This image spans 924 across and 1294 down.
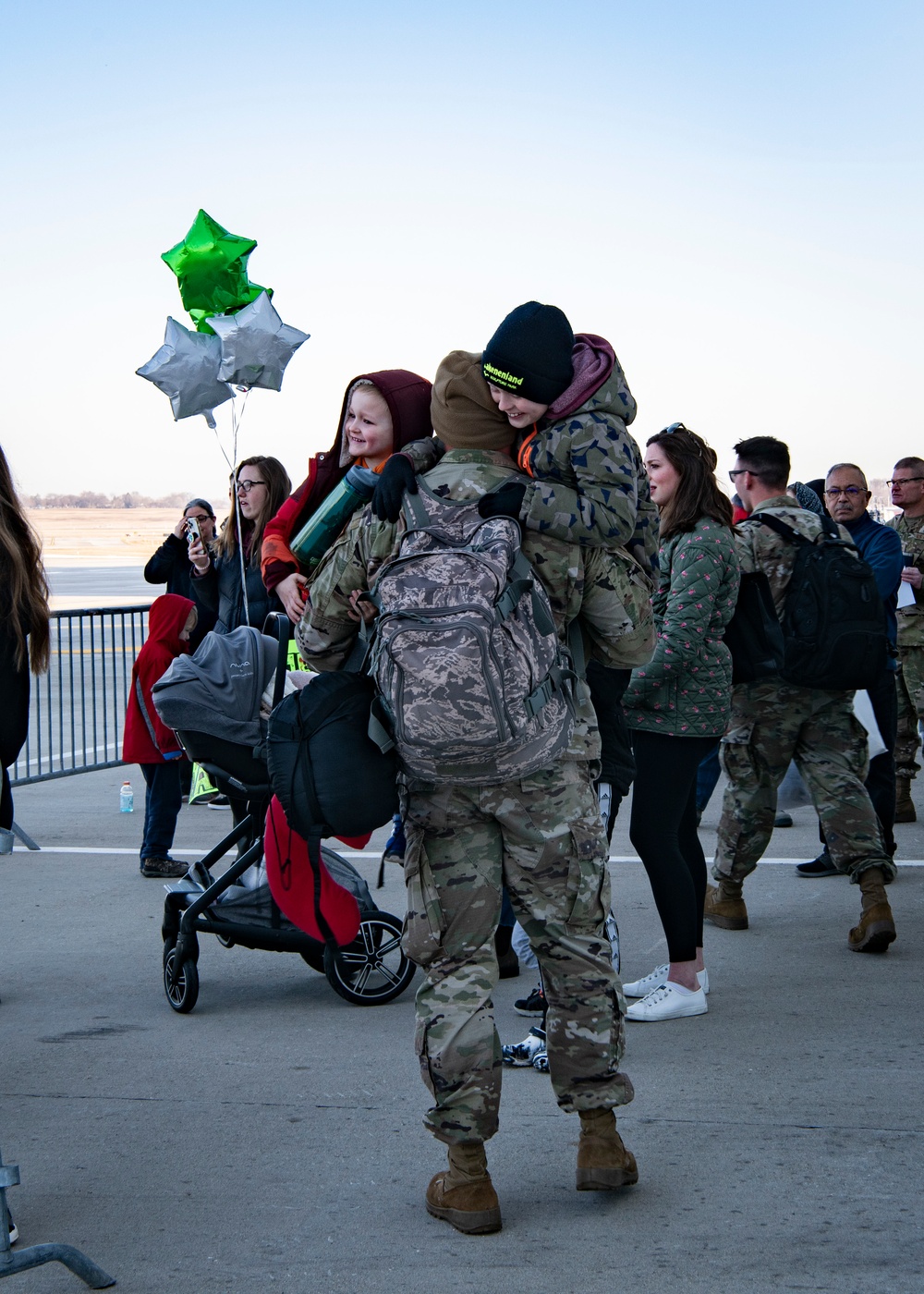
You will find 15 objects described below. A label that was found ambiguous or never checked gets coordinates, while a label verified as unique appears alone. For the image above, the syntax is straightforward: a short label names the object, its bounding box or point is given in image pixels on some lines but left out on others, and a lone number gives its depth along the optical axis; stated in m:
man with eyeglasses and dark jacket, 6.57
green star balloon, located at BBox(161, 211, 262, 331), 6.23
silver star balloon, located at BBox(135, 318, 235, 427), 6.37
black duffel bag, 3.06
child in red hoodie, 6.68
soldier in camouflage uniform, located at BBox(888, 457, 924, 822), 7.85
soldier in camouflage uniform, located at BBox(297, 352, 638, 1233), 2.97
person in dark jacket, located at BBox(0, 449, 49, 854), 3.93
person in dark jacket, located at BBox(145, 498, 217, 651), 7.93
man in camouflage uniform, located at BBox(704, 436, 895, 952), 5.18
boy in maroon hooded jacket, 3.53
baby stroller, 4.43
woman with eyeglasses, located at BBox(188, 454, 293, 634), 7.11
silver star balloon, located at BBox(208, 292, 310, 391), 6.23
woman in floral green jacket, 4.36
